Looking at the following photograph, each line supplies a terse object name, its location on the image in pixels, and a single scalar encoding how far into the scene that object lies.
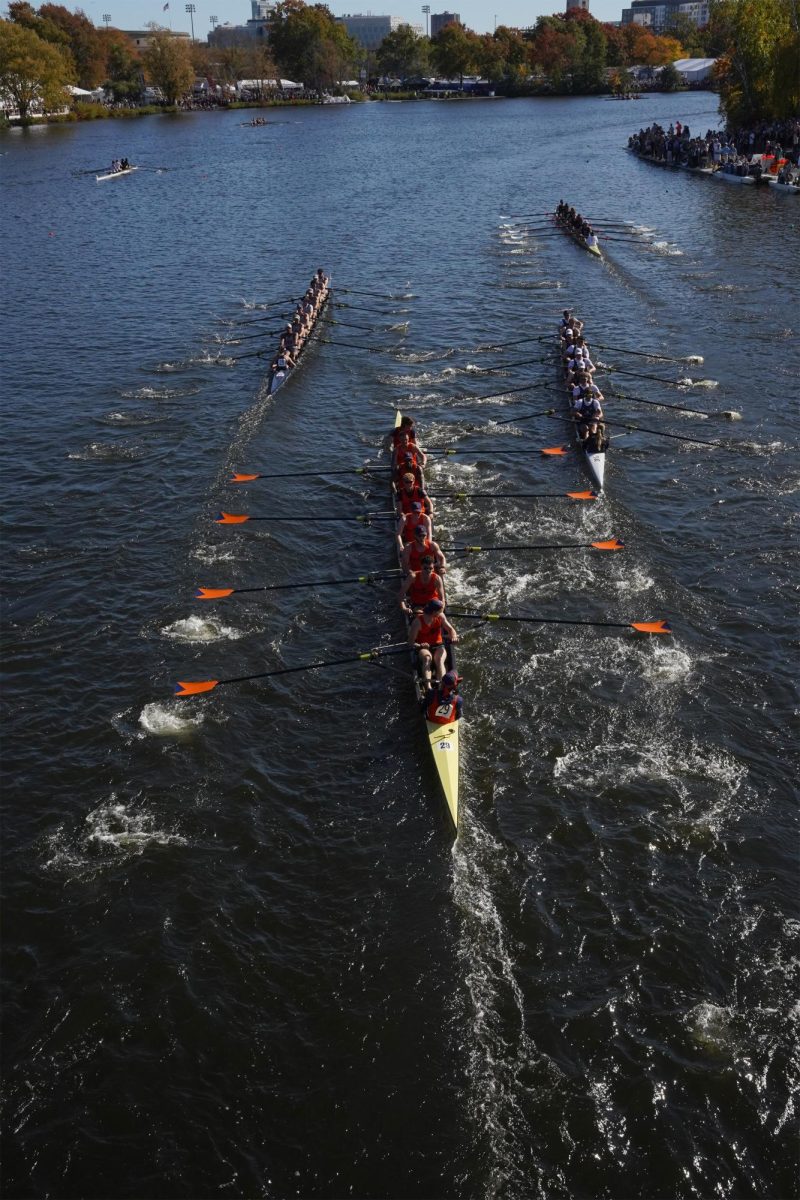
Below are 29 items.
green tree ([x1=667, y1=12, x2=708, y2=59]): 194.18
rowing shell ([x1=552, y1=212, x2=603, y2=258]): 51.41
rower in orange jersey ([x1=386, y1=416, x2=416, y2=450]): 23.61
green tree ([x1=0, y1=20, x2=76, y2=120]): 121.12
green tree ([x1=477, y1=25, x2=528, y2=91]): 177.75
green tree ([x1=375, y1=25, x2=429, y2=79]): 192.12
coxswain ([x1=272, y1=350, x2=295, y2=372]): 32.41
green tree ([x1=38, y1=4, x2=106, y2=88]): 161.50
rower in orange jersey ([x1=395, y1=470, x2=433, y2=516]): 20.45
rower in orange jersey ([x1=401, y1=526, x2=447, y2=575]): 18.70
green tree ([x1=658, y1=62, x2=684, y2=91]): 168.25
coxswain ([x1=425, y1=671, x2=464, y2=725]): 15.16
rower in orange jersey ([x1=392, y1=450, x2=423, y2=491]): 22.16
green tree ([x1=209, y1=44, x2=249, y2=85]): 180.12
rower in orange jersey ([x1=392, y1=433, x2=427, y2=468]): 22.81
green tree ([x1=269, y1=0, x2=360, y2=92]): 172.25
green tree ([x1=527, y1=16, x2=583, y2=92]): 171.50
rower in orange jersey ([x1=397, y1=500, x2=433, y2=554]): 19.58
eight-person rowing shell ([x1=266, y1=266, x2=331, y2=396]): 32.38
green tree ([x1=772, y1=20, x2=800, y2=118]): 69.94
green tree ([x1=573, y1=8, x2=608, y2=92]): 166.88
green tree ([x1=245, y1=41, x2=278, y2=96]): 175.62
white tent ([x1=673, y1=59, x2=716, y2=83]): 169.62
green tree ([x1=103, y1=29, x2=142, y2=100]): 159.88
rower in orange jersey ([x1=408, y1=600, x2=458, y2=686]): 16.25
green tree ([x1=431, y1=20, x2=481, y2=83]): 180.50
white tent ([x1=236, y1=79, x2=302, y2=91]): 175.38
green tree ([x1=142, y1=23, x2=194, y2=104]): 145.38
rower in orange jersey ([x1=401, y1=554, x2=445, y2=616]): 17.62
